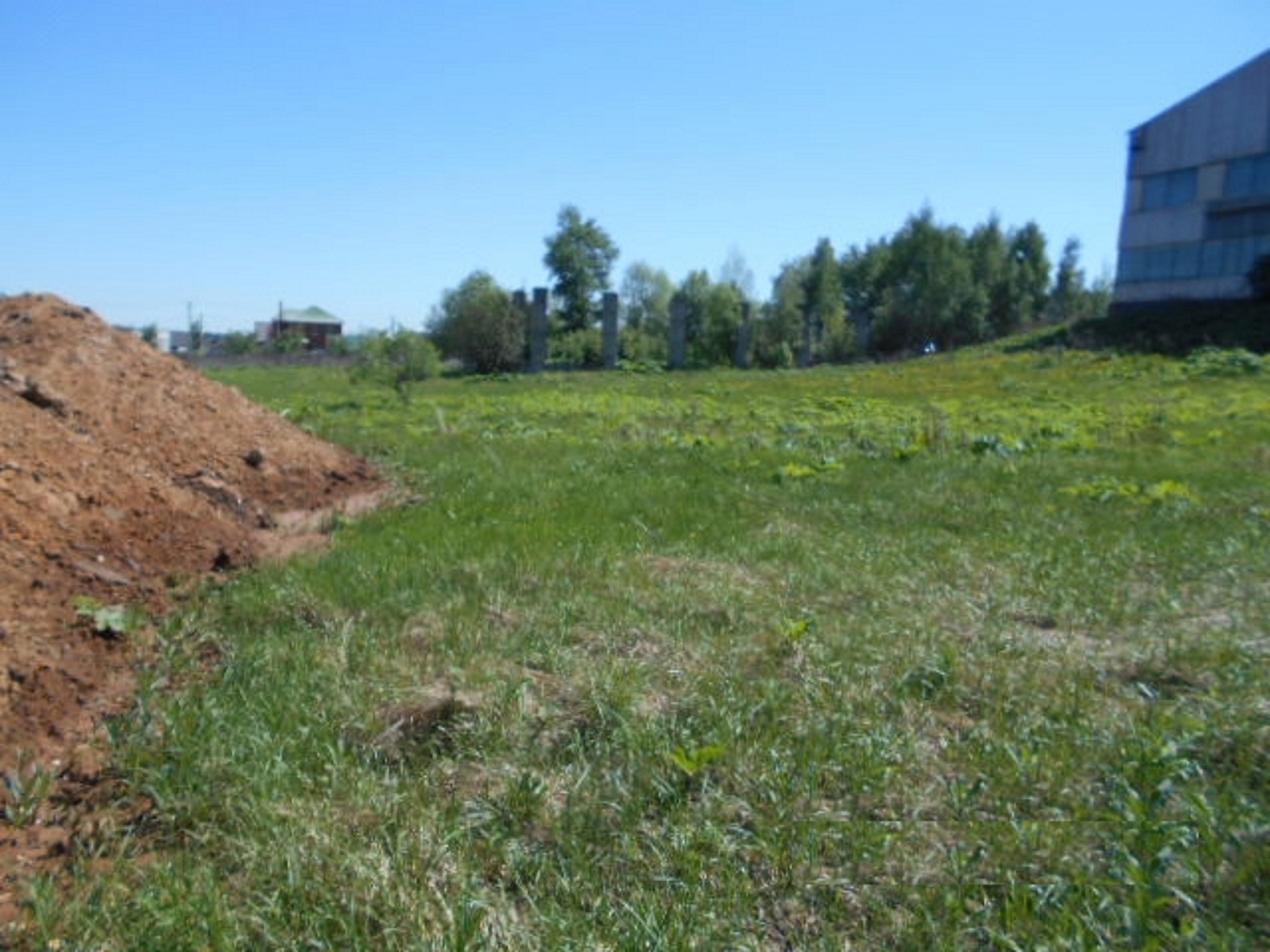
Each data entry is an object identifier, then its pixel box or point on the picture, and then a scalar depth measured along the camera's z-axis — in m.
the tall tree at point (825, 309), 49.41
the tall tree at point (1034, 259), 60.25
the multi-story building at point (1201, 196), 36.09
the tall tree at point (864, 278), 65.75
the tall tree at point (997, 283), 55.41
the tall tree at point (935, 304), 50.12
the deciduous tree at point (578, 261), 57.84
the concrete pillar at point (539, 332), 37.25
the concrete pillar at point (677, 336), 39.78
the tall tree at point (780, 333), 47.81
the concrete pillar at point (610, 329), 38.66
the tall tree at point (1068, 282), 64.97
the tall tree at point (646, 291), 62.06
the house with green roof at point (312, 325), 78.31
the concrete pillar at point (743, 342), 44.34
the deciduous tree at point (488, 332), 38.94
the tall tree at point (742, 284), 59.40
